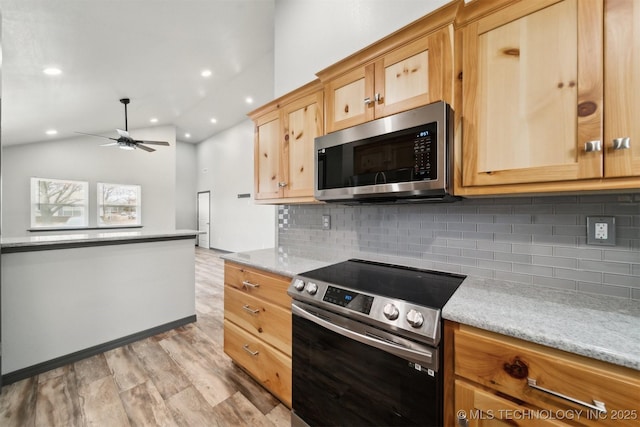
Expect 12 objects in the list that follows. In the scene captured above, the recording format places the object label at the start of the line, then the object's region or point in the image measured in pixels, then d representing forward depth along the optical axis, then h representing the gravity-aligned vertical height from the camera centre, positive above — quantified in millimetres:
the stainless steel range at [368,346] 978 -590
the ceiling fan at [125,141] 4481 +1304
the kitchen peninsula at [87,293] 2010 -742
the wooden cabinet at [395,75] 1253 +784
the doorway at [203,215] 8734 -94
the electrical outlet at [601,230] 1108 -77
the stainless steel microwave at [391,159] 1222 +295
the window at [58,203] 5520 +220
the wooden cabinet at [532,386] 699 -530
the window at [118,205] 6332 +203
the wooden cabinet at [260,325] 1629 -795
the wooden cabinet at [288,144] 1914 +565
